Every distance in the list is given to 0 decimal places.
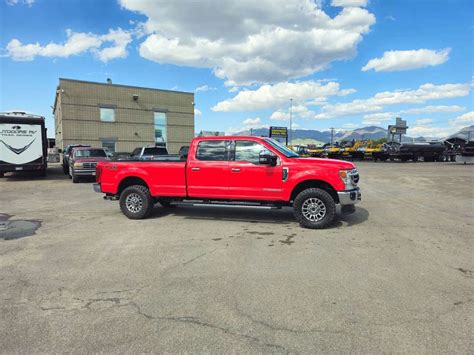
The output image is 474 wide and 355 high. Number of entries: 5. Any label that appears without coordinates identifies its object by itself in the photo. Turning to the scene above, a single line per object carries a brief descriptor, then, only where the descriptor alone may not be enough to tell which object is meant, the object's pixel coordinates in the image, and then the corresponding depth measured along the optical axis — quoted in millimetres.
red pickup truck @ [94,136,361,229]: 6973
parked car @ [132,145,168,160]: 18627
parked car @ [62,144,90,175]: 20023
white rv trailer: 16094
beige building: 36406
